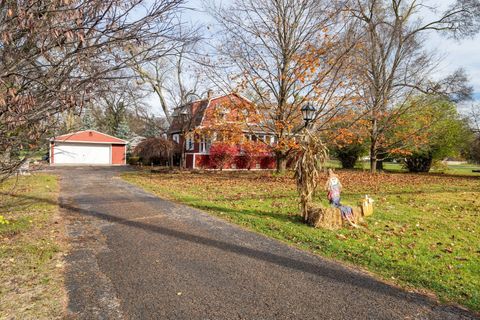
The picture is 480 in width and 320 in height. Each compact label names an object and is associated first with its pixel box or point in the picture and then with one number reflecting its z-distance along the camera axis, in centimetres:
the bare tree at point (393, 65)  2180
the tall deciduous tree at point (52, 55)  338
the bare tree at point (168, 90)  2350
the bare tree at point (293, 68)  1603
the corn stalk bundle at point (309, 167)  770
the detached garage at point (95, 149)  3353
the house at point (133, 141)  4621
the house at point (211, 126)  1756
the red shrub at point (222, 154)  2600
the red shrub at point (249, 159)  2742
